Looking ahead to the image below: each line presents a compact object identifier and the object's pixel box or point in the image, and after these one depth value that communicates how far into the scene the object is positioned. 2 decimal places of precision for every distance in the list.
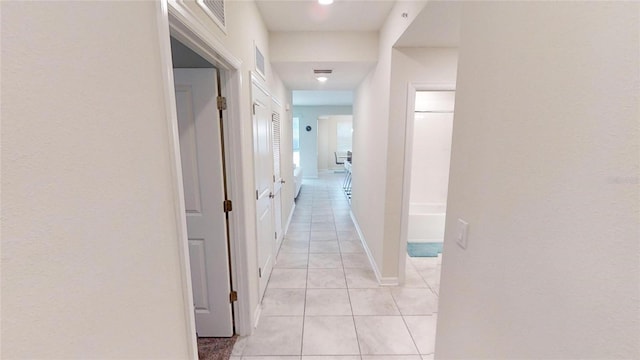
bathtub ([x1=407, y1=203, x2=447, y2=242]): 3.86
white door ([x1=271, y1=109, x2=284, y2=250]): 3.29
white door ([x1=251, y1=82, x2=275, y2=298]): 2.31
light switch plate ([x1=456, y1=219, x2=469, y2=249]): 1.21
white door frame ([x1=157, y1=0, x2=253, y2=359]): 0.96
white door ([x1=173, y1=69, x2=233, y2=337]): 1.75
